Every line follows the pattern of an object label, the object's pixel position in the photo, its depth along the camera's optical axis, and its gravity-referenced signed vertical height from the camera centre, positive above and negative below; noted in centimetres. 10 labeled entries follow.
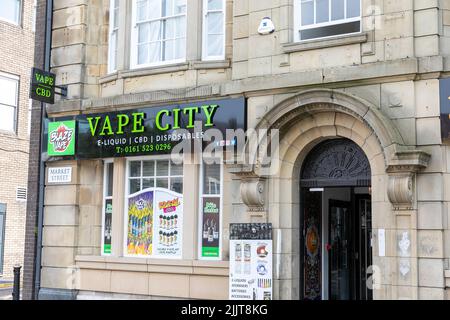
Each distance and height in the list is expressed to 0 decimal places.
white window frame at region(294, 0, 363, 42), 1027 +345
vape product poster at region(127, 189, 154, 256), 1202 +11
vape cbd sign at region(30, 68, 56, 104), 1259 +288
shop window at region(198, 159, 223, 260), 1130 +36
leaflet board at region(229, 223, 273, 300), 1011 -55
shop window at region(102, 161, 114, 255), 1264 +43
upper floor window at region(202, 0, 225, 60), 1176 +380
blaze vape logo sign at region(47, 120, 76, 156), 1280 +185
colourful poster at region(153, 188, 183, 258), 1166 +9
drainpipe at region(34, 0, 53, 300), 1310 +129
